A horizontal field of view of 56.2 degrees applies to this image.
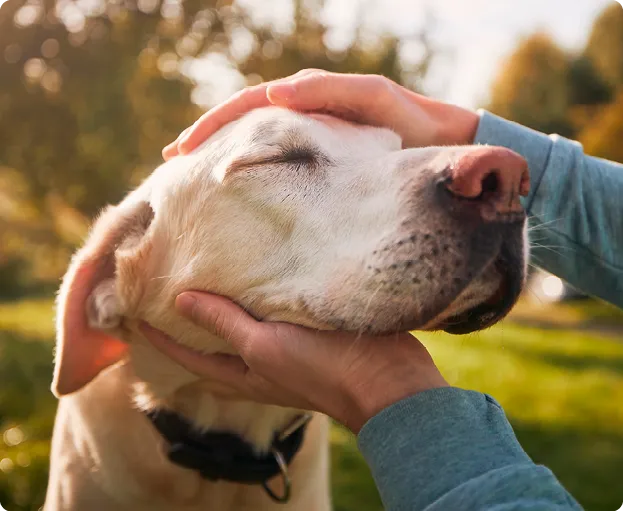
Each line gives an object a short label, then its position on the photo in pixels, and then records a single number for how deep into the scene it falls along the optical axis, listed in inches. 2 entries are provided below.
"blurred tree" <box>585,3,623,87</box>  487.2
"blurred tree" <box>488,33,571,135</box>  514.5
